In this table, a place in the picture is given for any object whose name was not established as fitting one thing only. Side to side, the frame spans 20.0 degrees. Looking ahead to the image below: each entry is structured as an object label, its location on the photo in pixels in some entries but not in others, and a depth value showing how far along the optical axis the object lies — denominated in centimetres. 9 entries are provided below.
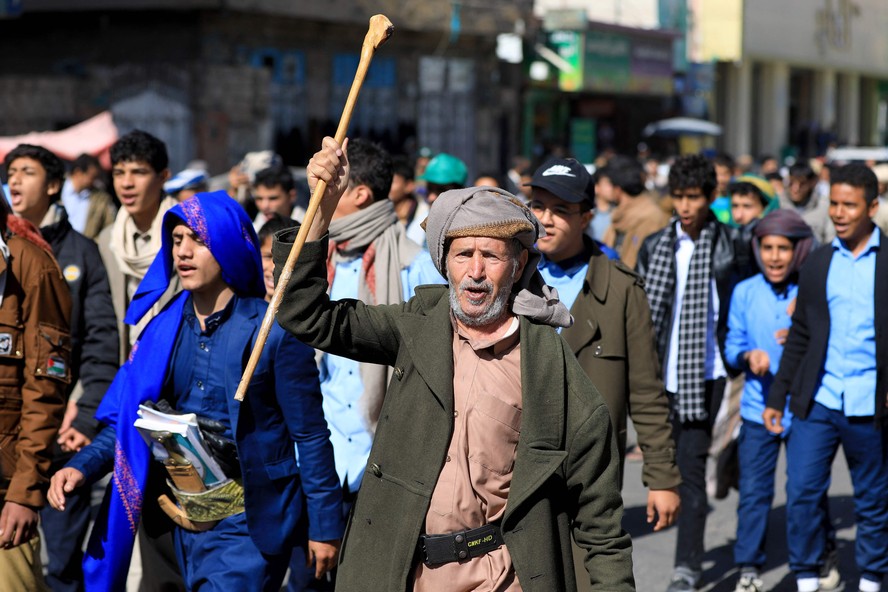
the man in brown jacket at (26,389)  816
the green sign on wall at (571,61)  5562
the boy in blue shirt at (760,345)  1182
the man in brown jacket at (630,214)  1743
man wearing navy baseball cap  913
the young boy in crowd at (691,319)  1197
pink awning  3000
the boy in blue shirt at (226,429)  771
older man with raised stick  623
